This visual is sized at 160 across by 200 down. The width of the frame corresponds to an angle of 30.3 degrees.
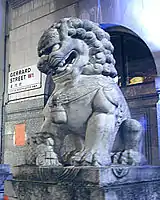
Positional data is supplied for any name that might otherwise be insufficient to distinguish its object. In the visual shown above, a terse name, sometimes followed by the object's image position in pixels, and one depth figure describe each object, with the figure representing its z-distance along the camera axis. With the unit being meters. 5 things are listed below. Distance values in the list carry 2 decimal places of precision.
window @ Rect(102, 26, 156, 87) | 3.62
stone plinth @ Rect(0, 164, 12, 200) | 2.62
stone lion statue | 1.68
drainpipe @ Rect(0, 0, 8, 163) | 4.99
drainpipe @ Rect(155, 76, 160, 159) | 3.01
